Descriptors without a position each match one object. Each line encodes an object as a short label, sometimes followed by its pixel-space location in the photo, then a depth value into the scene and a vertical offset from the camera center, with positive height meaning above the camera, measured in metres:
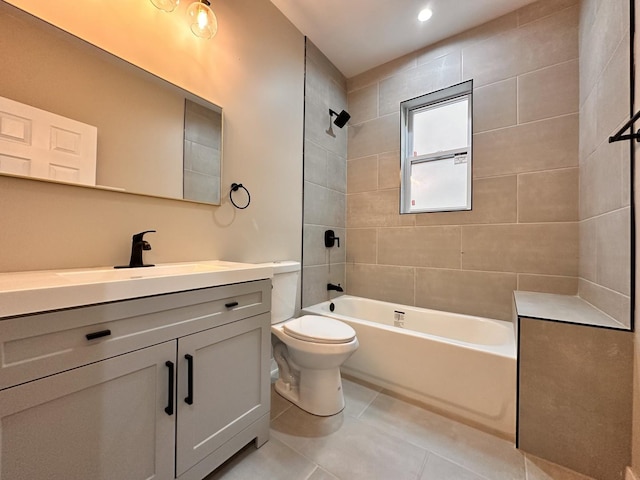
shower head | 2.47 +1.22
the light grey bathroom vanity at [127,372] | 0.66 -0.43
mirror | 0.98 +0.61
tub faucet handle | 2.50 +0.05
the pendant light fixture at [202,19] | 1.40 +1.23
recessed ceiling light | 1.94 +1.78
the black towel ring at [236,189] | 1.69 +0.35
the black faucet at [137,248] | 1.20 -0.04
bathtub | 1.41 -0.74
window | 2.26 +0.88
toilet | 1.46 -0.63
